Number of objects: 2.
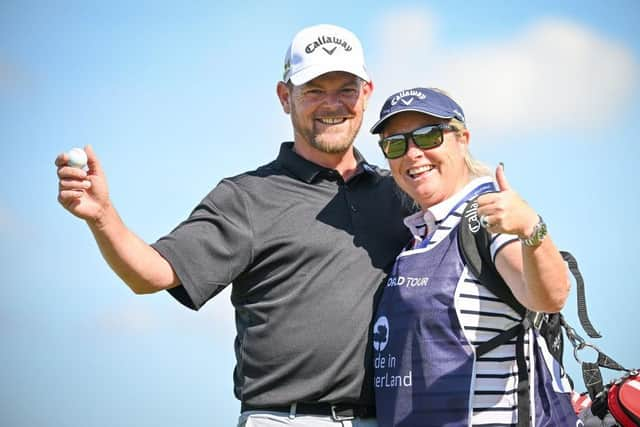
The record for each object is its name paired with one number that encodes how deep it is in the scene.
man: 10.52
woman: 7.84
